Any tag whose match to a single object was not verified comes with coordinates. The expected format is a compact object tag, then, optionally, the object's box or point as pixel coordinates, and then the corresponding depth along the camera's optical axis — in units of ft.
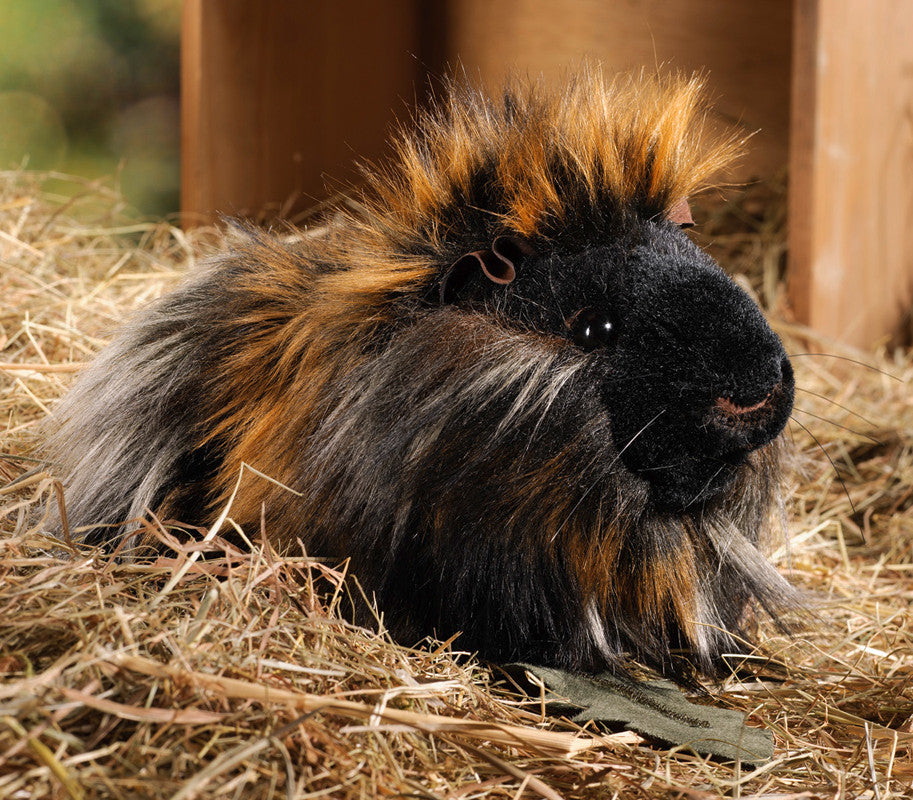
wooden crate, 6.02
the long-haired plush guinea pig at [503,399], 4.38
